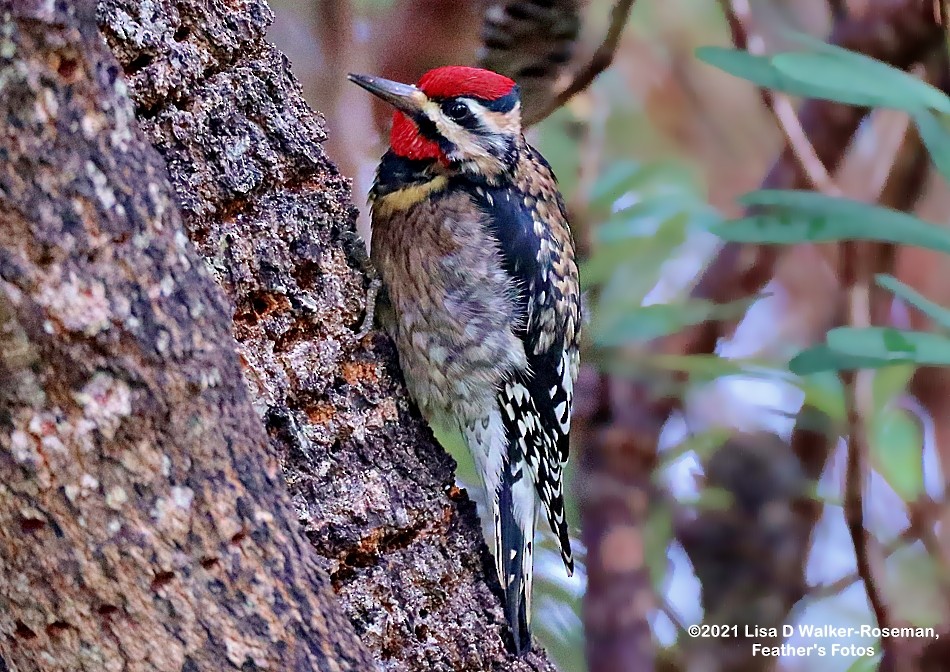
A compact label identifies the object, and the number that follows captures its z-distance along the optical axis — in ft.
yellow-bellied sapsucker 12.57
